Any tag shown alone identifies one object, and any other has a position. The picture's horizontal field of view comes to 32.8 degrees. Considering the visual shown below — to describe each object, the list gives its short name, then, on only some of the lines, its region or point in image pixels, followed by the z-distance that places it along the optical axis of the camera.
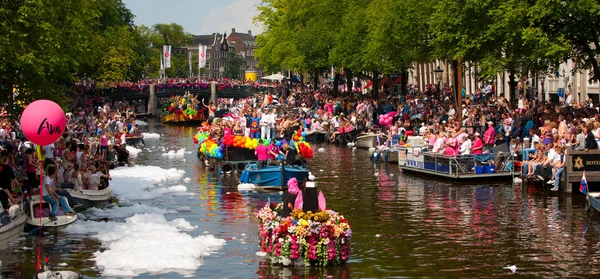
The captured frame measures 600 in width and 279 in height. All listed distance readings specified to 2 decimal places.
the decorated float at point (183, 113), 86.88
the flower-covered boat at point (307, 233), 19.48
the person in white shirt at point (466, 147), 34.66
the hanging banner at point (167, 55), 113.47
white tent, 114.03
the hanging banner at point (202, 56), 117.88
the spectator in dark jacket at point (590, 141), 30.64
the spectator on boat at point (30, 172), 28.00
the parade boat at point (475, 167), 34.12
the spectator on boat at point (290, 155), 34.47
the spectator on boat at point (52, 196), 24.31
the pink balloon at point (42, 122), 20.64
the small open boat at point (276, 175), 33.78
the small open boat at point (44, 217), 24.30
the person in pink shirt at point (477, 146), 34.72
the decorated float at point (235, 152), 40.41
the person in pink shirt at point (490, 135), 36.77
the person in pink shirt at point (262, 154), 36.31
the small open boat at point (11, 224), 22.03
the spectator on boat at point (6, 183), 23.72
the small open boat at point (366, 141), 52.06
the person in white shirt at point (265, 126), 46.97
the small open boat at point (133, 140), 57.04
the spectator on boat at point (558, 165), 30.59
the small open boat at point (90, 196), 28.10
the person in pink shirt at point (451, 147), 35.25
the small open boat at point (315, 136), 60.53
